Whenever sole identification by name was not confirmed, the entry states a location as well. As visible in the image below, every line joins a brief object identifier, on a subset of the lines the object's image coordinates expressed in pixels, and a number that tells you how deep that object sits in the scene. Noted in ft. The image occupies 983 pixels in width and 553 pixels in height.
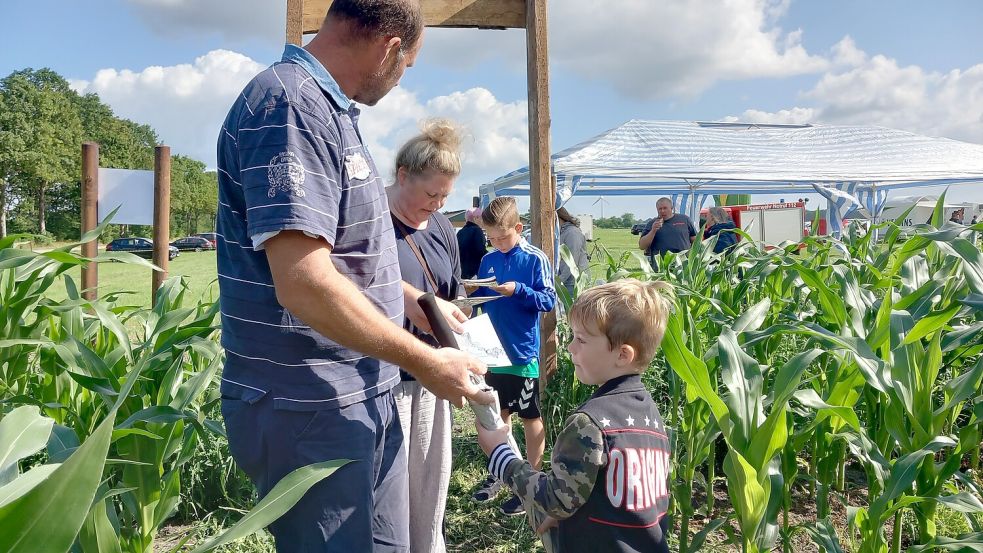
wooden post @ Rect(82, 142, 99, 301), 13.32
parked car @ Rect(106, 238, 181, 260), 96.48
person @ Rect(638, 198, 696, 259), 25.07
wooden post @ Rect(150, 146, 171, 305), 13.39
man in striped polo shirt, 3.92
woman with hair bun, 7.04
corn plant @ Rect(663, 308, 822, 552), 5.25
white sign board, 13.65
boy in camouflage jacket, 5.02
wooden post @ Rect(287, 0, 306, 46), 9.37
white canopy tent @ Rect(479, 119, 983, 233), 36.68
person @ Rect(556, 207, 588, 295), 20.38
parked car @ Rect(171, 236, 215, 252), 129.18
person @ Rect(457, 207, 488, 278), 13.44
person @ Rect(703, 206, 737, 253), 24.84
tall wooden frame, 10.24
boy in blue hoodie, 10.51
